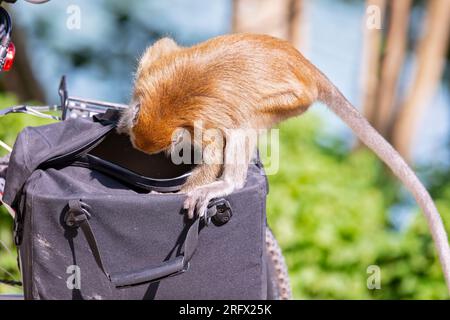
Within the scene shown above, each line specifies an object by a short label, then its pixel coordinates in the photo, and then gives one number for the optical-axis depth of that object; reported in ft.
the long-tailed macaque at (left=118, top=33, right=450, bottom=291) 10.43
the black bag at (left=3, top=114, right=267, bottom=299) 8.25
